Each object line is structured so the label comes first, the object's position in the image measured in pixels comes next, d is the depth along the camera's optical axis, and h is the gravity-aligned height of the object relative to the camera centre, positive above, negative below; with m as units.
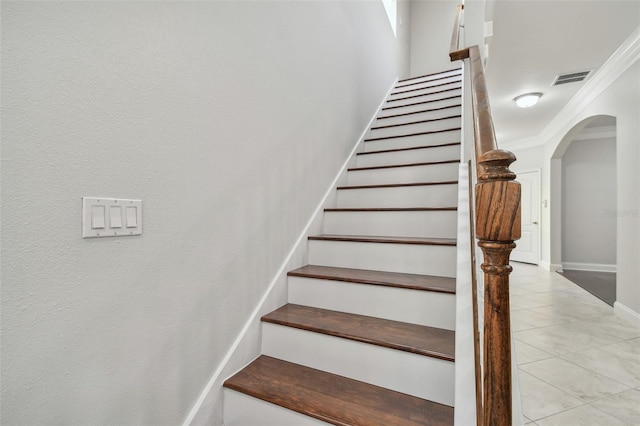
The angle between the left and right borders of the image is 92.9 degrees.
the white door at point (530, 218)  6.44 -0.04
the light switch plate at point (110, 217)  0.81 -0.01
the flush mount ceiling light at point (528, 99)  4.56 +1.77
